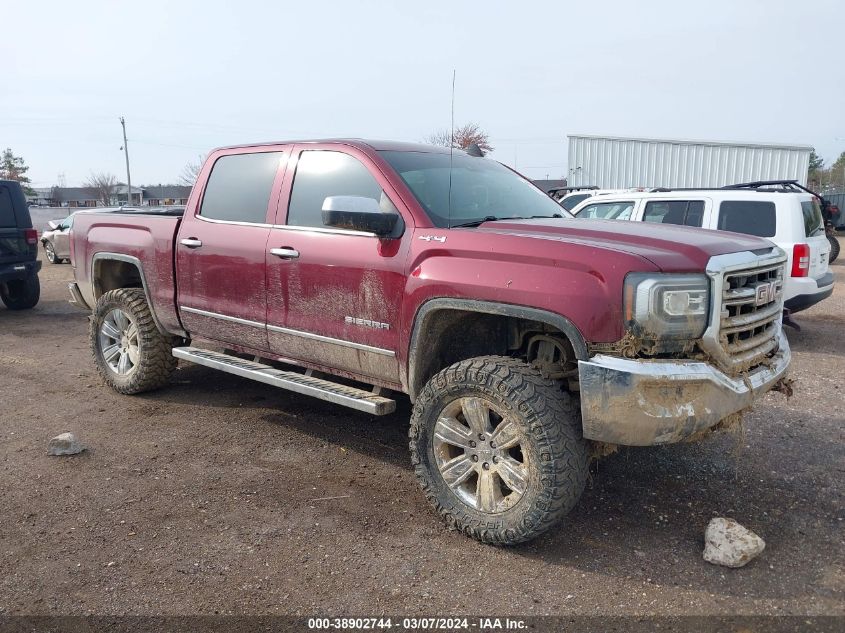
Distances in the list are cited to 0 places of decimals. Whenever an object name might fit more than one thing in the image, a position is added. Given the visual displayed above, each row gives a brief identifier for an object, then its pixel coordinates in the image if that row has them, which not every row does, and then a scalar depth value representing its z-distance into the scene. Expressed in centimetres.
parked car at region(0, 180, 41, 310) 963
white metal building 2377
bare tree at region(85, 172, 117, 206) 7225
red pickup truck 288
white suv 739
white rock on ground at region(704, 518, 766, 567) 304
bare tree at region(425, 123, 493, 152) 3604
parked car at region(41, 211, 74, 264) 1800
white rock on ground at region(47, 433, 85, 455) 438
